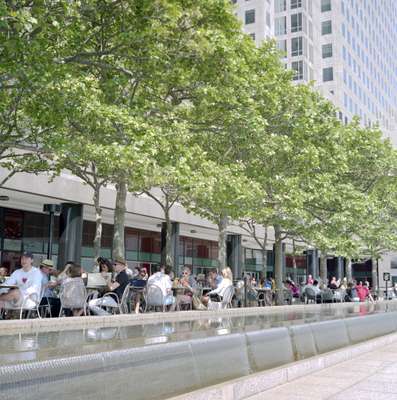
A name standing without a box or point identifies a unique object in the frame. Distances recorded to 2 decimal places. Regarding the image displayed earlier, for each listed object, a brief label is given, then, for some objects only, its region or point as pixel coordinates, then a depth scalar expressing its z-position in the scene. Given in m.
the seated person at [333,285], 30.24
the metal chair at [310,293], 25.16
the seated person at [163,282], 13.68
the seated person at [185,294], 15.73
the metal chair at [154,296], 13.78
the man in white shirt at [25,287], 10.05
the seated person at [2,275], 15.25
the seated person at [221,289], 16.16
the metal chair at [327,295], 25.92
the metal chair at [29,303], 10.03
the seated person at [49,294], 12.13
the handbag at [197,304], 16.06
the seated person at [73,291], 10.98
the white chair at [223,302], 16.02
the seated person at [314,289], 25.18
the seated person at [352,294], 29.59
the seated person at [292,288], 28.36
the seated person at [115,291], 11.52
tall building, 58.75
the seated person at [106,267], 13.66
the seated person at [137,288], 13.66
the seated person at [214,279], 18.23
